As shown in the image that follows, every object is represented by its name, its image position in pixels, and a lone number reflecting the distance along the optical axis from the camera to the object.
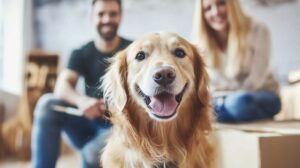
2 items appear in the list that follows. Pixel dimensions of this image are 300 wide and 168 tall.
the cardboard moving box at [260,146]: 0.92
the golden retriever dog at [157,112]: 0.89
